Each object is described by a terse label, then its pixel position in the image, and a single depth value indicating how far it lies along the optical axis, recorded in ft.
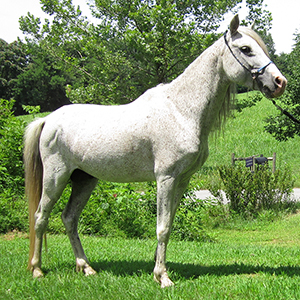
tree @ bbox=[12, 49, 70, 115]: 173.17
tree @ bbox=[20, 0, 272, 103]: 40.47
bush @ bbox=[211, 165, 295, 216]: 33.35
